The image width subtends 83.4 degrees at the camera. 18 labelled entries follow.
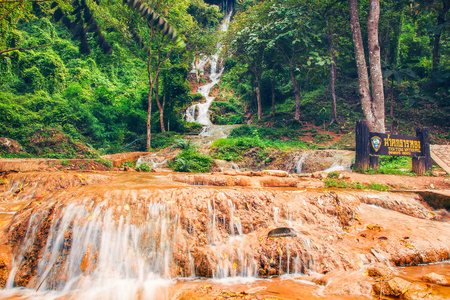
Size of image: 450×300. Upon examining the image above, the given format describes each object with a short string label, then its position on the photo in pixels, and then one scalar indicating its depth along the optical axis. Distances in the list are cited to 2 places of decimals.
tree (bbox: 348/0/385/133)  11.42
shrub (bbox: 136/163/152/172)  10.09
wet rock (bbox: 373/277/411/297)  3.01
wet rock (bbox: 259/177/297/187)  7.38
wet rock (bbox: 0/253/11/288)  3.78
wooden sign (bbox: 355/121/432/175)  8.84
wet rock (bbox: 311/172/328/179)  8.58
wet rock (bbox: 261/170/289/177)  8.34
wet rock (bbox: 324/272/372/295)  3.29
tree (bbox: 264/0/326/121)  16.77
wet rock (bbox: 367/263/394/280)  3.48
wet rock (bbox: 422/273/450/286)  3.16
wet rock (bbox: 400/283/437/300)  2.82
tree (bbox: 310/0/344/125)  17.09
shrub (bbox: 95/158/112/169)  9.68
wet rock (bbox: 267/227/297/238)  4.32
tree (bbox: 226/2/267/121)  18.80
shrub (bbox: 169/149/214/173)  10.94
